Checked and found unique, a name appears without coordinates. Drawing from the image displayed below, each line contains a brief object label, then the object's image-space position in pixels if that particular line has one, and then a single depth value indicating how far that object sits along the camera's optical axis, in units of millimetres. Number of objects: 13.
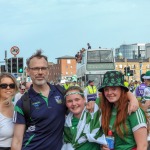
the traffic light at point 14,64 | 22978
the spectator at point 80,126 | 4324
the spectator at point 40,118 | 4461
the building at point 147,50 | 125400
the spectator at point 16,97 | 5063
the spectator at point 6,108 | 4625
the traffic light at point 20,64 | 22998
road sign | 22016
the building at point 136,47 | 195062
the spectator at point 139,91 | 11652
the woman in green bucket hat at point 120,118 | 4074
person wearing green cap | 9094
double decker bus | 31984
